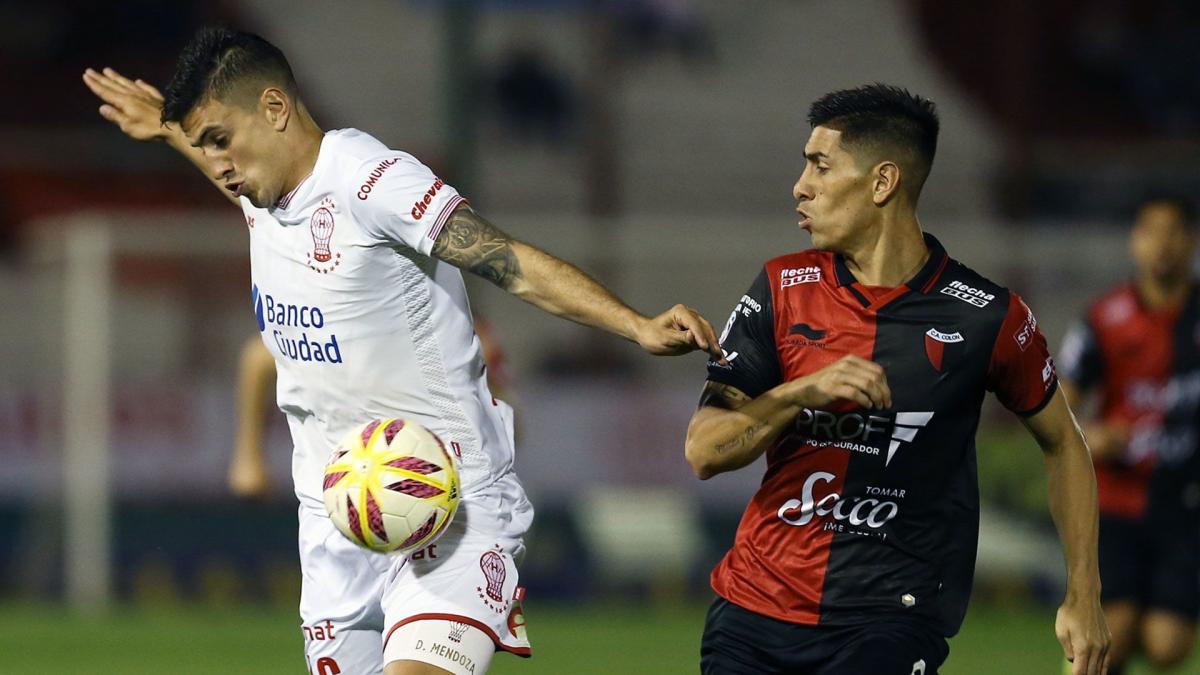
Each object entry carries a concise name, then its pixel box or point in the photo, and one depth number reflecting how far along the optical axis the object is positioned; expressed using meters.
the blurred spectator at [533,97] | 50.37
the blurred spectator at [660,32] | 54.53
